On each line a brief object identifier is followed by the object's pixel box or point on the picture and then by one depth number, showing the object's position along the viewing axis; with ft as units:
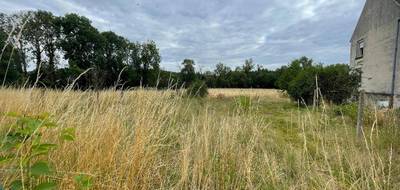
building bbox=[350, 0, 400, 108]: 52.70
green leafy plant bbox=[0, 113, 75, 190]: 4.34
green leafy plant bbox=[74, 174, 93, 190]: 5.24
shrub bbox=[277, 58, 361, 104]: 55.93
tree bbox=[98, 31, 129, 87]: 135.23
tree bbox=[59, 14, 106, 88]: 142.10
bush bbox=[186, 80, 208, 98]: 66.99
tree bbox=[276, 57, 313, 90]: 79.89
